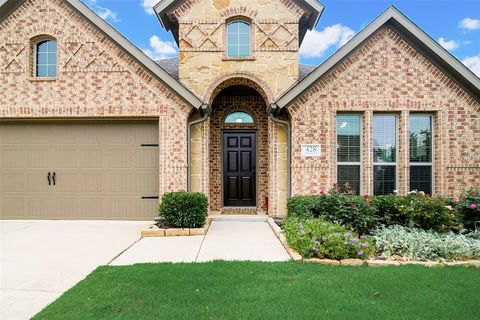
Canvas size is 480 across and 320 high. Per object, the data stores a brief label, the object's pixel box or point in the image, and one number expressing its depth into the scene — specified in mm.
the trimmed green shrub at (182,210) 6090
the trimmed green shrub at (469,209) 5719
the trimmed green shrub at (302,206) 5973
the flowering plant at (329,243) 4277
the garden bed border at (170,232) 5926
